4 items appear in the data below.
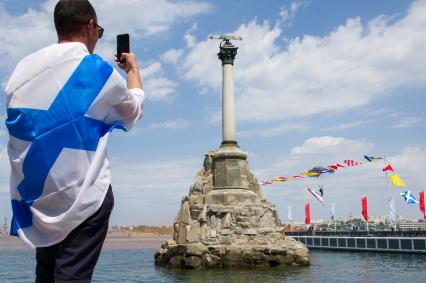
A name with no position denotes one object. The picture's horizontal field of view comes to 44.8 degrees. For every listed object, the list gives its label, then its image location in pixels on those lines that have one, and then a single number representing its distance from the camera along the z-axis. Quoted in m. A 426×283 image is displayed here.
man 2.26
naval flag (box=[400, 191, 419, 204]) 41.57
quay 38.06
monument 29.58
